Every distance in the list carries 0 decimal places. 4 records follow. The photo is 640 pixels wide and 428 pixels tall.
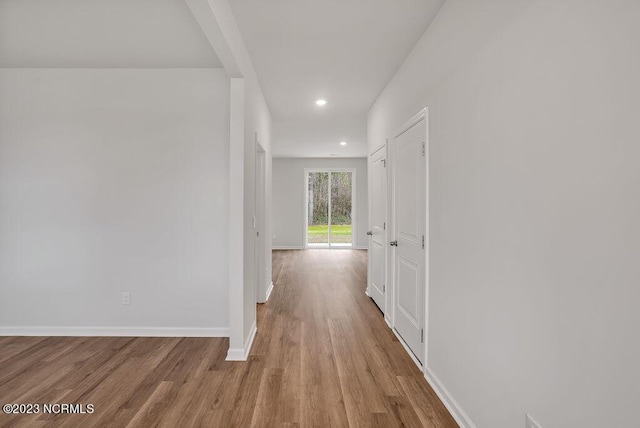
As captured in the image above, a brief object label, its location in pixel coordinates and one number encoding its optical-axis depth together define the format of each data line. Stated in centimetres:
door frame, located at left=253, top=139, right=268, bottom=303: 405
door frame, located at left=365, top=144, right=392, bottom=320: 358
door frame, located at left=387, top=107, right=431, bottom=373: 244
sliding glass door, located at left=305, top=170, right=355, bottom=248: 927
